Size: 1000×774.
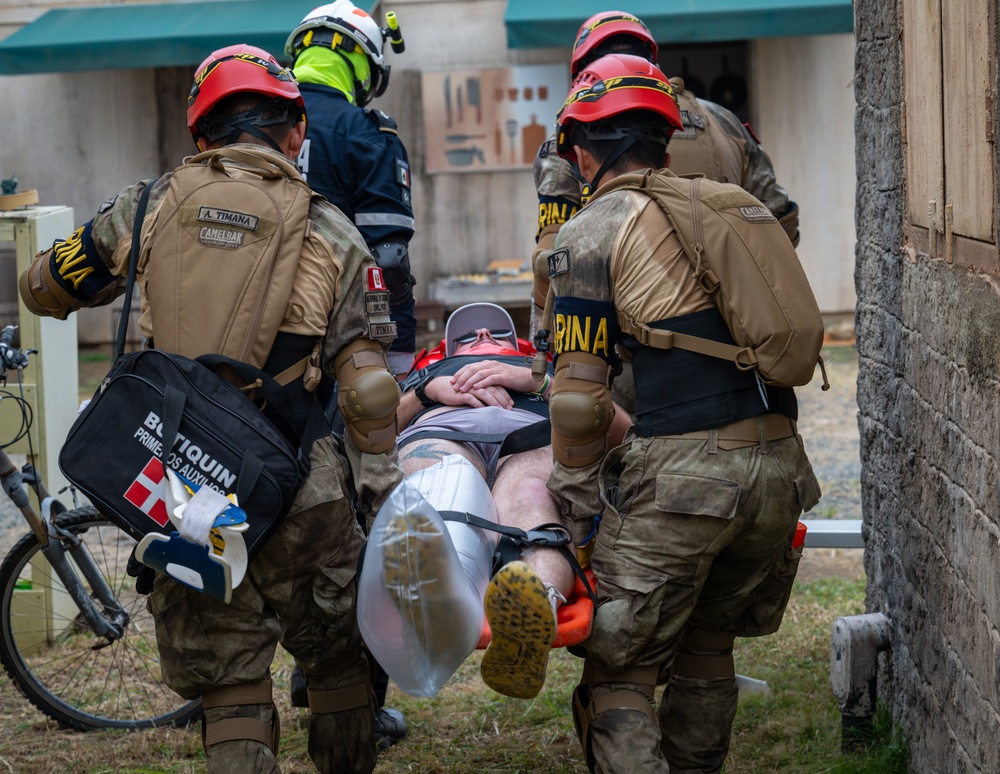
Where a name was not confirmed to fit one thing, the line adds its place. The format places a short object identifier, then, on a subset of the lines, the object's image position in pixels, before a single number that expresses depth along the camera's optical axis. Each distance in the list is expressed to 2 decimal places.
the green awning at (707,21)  22.37
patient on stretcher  5.52
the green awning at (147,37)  23.14
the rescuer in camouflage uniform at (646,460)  6.26
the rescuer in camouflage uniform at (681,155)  9.73
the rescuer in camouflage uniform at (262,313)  6.29
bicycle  9.30
